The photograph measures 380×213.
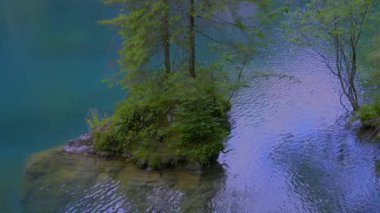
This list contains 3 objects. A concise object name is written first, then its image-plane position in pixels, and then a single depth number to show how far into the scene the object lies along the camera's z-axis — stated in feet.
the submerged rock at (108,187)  48.29
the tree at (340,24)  57.06
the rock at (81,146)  60.34
